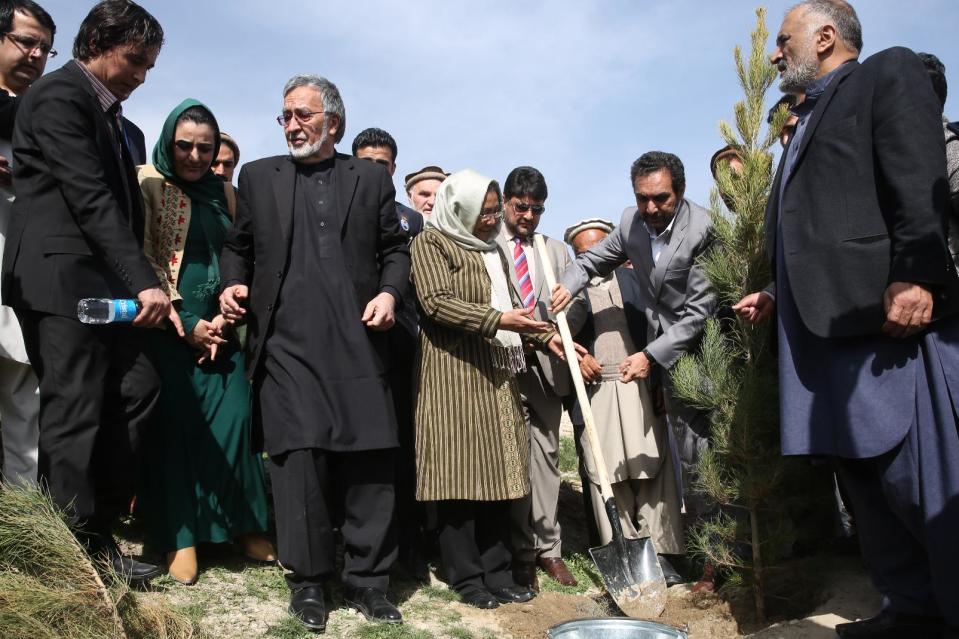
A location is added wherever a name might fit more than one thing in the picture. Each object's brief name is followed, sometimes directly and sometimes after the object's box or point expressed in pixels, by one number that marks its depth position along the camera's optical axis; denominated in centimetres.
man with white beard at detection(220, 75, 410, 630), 371
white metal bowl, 366
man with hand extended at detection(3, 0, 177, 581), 325
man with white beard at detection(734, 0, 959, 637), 289
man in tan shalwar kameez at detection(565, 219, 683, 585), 488
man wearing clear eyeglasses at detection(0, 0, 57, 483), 379
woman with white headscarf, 414
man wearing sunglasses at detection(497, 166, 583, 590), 465
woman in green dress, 401
